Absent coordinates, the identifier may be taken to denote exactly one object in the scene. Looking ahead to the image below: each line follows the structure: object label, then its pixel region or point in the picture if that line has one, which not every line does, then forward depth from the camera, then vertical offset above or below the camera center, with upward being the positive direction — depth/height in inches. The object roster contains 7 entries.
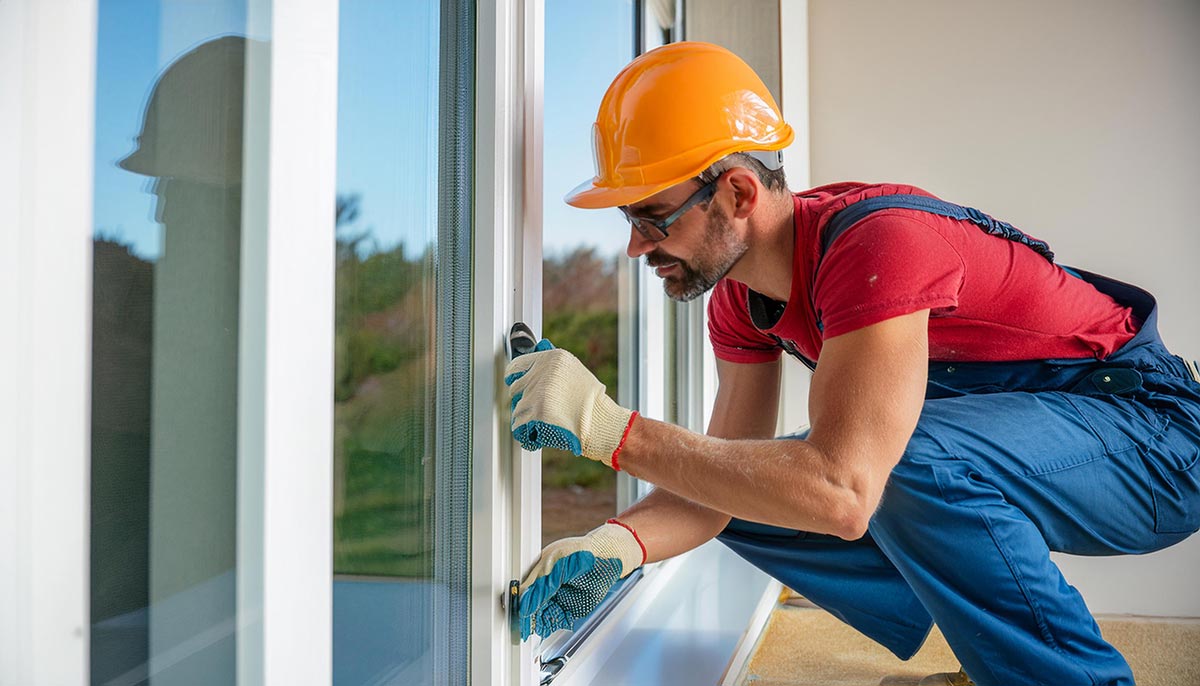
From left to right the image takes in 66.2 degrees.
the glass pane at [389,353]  35.4 +0.6
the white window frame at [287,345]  30.1 +0.8
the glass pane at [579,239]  69.7 +11.1
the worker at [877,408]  47.4 -2.6
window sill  67.2 -23.3
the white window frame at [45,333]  22.0 +0.9
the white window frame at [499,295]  45.7 +3.6
